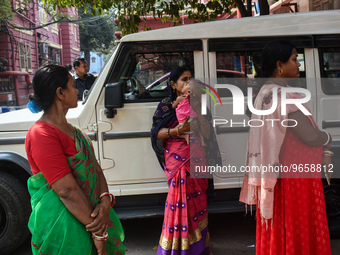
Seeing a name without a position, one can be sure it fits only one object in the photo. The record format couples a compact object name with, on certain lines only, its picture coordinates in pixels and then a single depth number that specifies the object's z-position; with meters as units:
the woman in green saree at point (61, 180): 1.78
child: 3.10
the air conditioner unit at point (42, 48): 23.78
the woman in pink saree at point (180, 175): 3.23
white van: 3.64
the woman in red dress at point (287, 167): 2.29
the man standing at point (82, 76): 5.62
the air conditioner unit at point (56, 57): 27.41
